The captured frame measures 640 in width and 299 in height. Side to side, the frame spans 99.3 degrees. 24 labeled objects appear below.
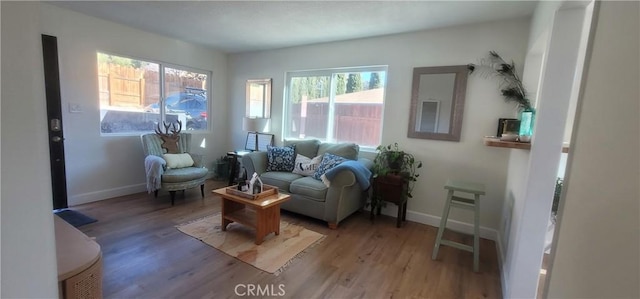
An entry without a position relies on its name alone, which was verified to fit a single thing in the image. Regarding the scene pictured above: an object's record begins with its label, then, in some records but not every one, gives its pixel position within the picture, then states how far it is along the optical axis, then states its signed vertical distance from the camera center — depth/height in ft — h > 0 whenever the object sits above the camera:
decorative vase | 6.08 +0.25
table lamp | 13.78 -0.26
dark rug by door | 9.11 -3.76
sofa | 9.59 -2.24
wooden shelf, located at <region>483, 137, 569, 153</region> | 5.64 -0.21
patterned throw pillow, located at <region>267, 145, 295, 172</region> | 12.07 -1.71
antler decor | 12.26 -1.12
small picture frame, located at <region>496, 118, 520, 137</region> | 6.64 +0.19
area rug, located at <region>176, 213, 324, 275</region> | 7.41 -3.77
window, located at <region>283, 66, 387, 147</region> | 11.63 +0.90
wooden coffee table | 8.21 -3.08
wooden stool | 7.34 -2.08
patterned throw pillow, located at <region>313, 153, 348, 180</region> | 10.65 -1.57
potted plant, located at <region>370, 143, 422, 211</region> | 9.93 -1.69
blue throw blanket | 9.43 -1.65
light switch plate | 10.30 +0.05
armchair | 10.81 -2.33
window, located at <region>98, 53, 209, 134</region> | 11.45 +0.87
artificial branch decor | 8.57 +1.93
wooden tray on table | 8.51 -2.37
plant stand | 9.87 -2.32
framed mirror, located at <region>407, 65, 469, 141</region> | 9.69 +1.03
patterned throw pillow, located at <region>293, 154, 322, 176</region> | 11.42 -1.81
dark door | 9.25 -0.43
